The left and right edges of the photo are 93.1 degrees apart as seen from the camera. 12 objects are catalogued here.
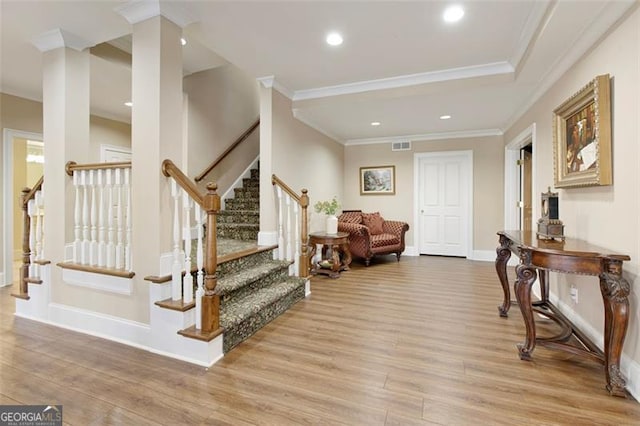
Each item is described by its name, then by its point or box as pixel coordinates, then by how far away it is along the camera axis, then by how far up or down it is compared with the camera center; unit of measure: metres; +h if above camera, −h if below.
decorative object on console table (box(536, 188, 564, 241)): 2.32 -0.08
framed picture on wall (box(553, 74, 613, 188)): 2.04 +0.56
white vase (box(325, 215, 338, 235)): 4.54 -0.20
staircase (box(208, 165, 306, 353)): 2.37 -0.70
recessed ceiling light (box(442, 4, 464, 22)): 2.23 +1.49
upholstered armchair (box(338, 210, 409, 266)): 4.95 -0.39
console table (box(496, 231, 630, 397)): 1.71 -0.48
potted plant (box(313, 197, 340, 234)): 4.55 -0.04
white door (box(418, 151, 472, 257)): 5.79 +0.16
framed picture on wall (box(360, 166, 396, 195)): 6.23 +0.65
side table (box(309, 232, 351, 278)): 4.33 -0.52
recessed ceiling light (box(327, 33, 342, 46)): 2.61 +1.52
